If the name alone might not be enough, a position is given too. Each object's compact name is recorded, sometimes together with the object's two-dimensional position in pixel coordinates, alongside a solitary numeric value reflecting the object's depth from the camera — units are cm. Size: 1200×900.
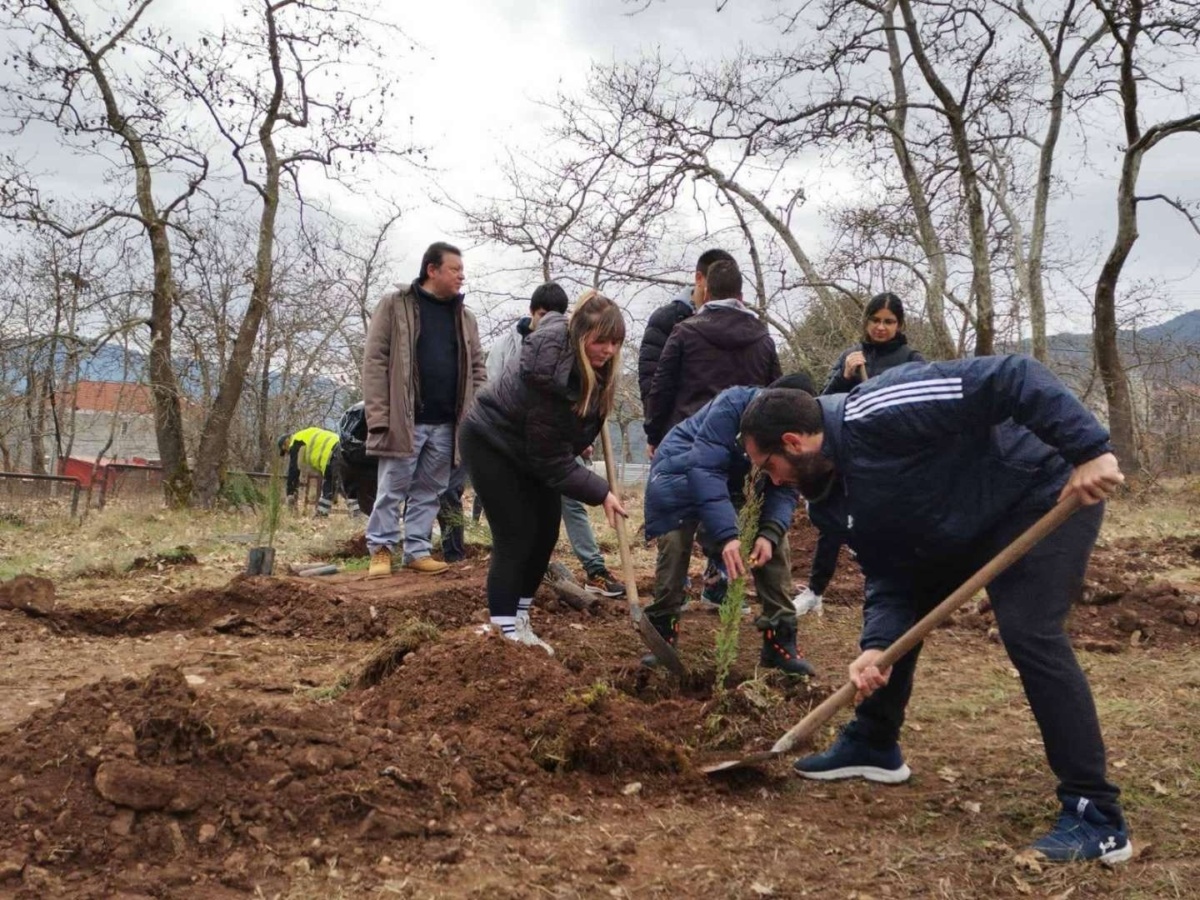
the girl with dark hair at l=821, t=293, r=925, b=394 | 522
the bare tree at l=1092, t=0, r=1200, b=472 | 1312
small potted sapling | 652
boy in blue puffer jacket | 379
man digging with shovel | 249
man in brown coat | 579
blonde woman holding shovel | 387
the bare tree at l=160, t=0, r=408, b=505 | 1305
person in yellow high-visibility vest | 1252
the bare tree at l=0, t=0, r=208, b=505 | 1229
